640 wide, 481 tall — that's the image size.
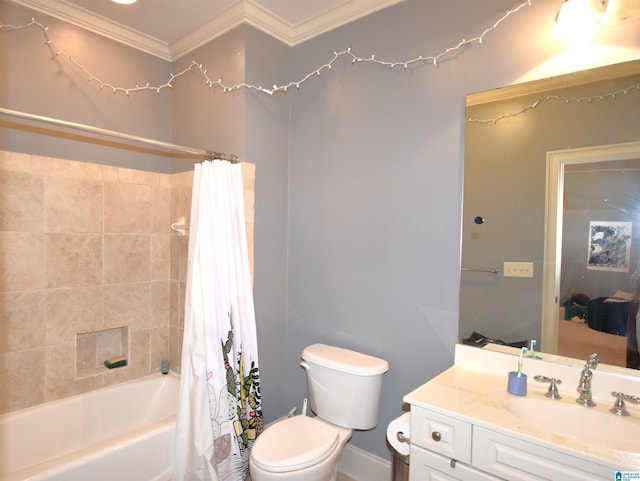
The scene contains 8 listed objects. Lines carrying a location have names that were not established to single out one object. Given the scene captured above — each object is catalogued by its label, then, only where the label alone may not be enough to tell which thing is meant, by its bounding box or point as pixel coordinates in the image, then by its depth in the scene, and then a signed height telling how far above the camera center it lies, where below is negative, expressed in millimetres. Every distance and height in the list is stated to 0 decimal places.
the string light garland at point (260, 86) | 1760 +992
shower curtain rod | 1441 +441
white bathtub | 1574 -1078
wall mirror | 1416 +120
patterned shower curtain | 1819 -572
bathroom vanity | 1094 -631
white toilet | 1641 -993
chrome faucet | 1365 -538
